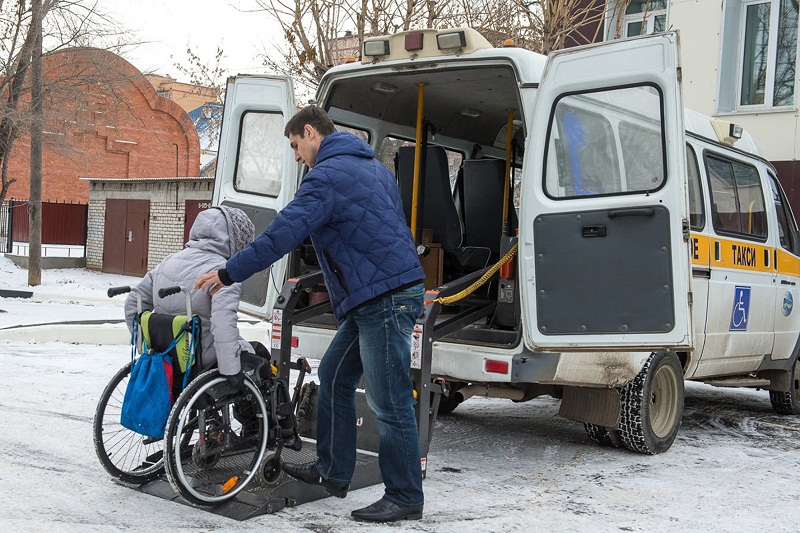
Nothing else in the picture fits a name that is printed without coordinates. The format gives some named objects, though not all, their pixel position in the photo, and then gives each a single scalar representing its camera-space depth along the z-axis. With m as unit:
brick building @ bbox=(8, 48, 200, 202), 40.50
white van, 5.02
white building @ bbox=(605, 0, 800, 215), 13.51
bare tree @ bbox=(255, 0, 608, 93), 14.16
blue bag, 4.50
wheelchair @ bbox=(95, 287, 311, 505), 4.46
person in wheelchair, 4.60
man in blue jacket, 4.44
